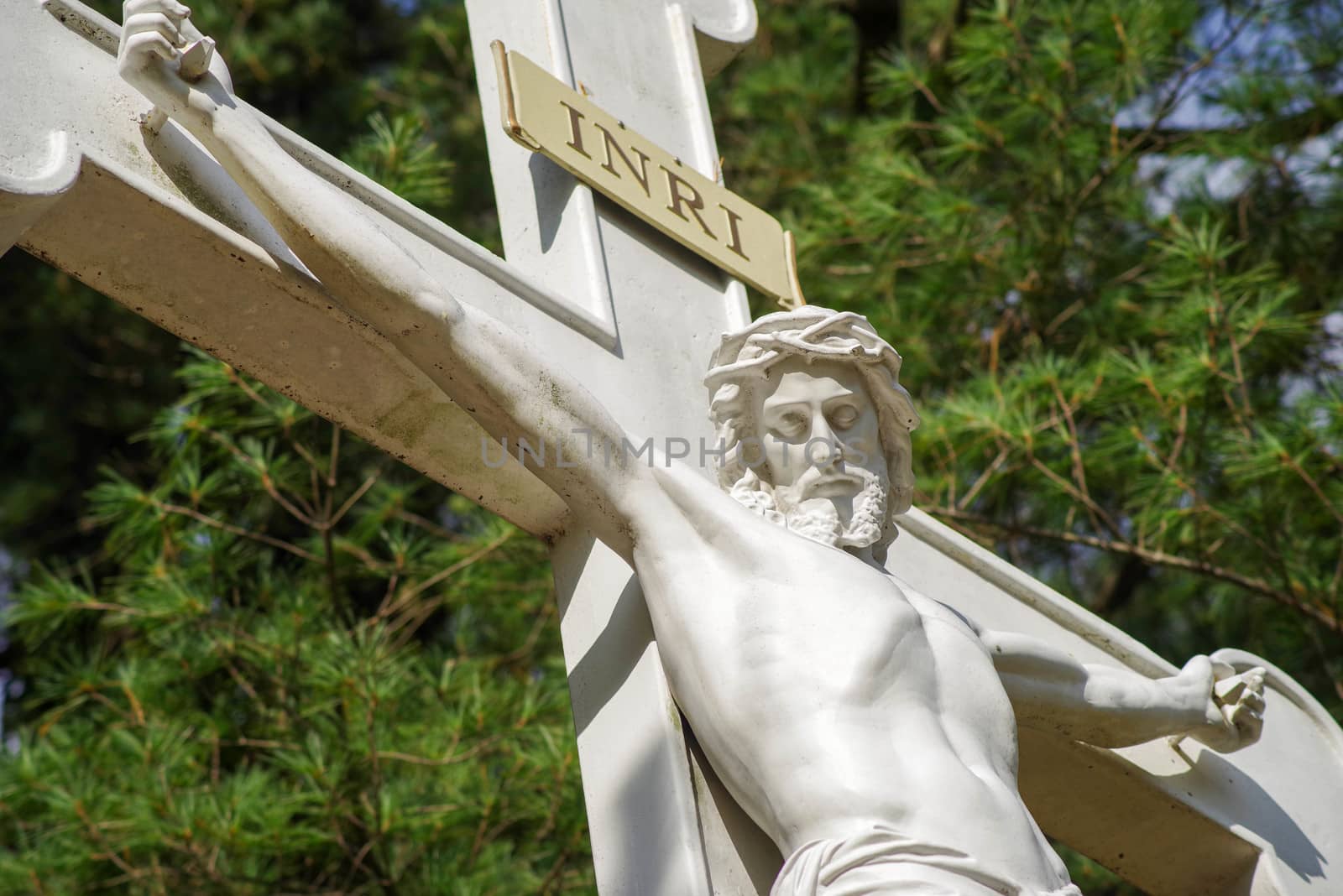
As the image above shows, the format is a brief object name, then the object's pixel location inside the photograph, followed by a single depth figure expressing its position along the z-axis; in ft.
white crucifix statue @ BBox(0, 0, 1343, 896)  19.79
